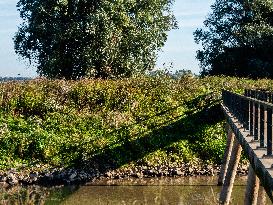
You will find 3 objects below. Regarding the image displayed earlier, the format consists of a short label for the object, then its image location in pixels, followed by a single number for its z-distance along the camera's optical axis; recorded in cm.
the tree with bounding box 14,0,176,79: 3651
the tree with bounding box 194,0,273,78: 4516
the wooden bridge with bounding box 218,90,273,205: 908
